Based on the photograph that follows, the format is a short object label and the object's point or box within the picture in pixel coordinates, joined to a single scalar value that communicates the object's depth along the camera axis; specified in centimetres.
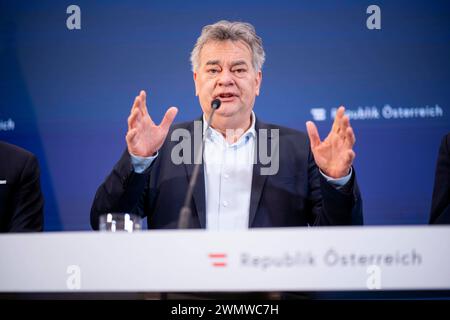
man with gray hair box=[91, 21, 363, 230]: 498
